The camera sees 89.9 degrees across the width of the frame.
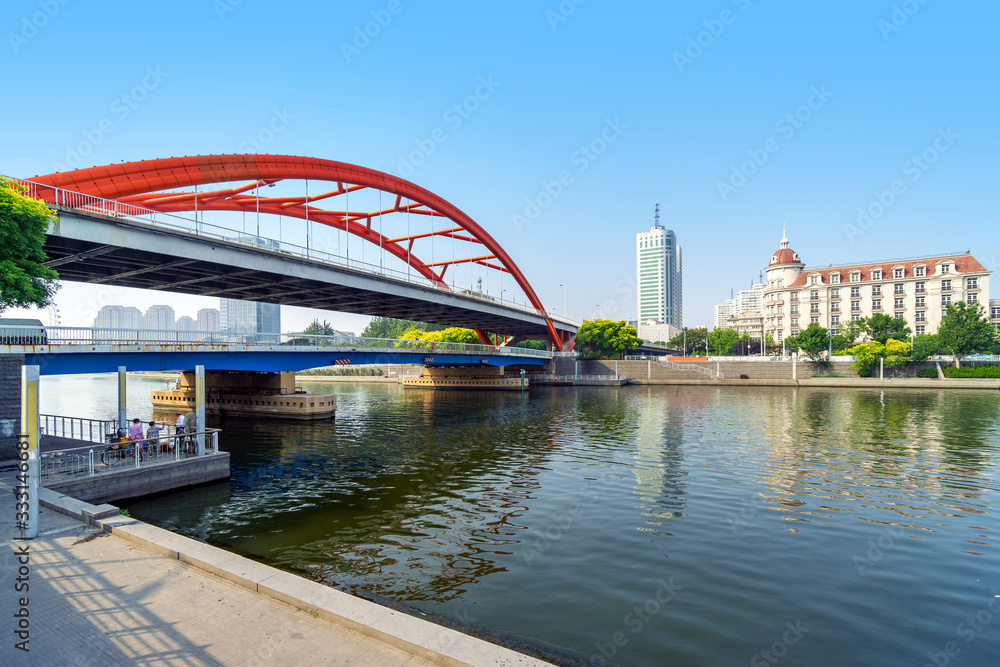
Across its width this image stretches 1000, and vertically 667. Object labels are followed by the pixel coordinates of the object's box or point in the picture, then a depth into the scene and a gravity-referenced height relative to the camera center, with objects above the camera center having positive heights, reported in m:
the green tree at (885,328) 95.00 +2.21
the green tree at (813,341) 84.81 -0.23
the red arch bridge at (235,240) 26.86 +6.05
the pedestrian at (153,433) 19.56 -3.64
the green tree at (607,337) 97.46 +0.59
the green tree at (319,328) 170.18 +4.42
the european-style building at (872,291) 103.25 +10.76
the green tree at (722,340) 141.62 -0.06
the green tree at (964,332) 76.89 +1.15
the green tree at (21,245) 19.97 +4.02
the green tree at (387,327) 169.00 +4.63
